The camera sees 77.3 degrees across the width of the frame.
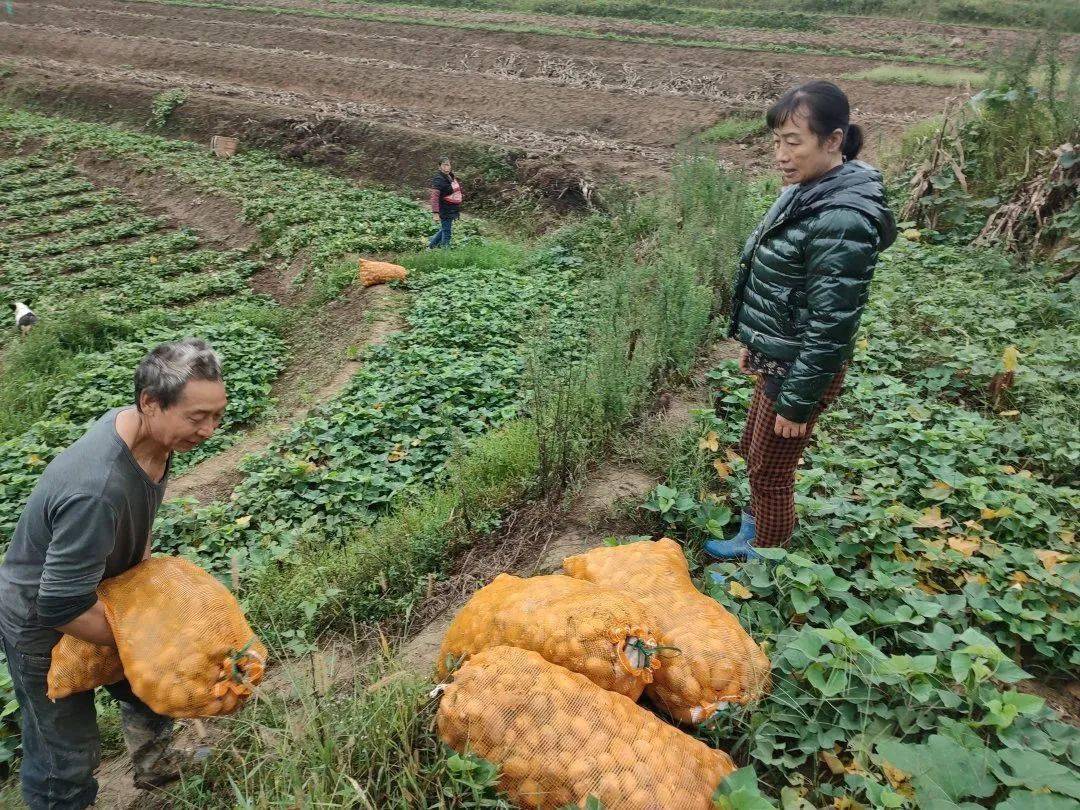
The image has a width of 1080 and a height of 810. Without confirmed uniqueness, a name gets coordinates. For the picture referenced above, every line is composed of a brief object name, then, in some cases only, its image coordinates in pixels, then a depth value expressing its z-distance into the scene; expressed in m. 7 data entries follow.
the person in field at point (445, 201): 9.16
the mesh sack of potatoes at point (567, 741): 1.74
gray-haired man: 1.92
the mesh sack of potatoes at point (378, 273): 7.96
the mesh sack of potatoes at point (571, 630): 2.03
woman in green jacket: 2.34
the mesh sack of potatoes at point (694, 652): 2.09
